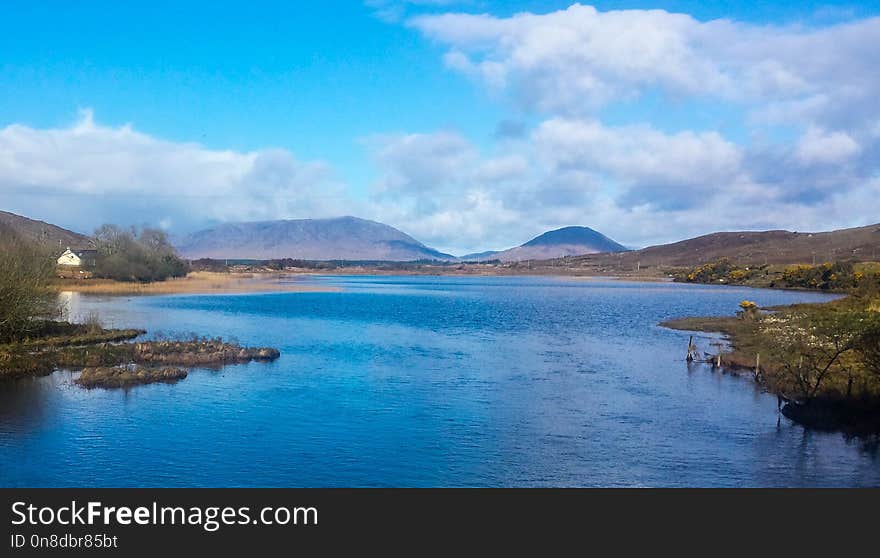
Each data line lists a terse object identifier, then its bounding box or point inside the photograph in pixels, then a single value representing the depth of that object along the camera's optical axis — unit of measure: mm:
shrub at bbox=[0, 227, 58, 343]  36594
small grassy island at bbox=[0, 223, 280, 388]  33434
